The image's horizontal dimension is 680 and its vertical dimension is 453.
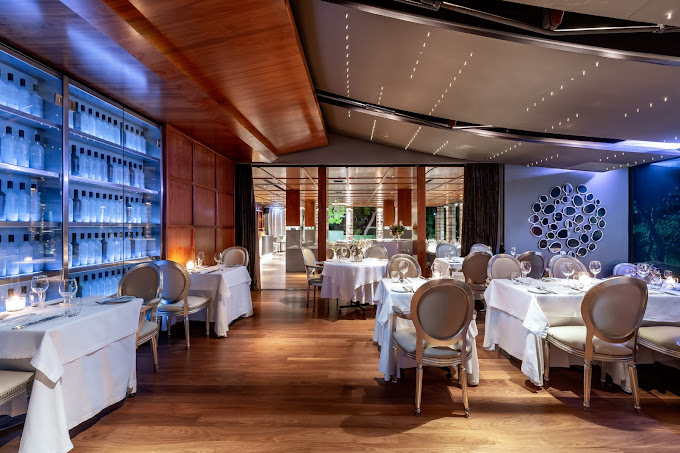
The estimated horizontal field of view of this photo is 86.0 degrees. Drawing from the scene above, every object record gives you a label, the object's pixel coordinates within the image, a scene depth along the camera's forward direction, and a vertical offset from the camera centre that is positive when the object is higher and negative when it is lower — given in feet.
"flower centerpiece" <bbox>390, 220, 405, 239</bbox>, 29.96 -0.41
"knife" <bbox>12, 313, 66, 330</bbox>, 7.00 -1.93
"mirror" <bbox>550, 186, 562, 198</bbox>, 27.32 +2.42
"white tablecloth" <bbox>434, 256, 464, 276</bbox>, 21.02 -2.24
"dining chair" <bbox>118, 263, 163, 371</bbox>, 11.52 -1.94
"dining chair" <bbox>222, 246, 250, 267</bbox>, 20.34 -1.68
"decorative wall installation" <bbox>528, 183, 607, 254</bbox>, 27.32 +0.33
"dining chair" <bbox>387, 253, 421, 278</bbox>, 14.70 -1.65
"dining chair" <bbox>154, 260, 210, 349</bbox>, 13.82 -2.48
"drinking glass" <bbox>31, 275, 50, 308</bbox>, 8.41 -1.37
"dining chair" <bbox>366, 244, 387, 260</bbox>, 22.81 -1.69
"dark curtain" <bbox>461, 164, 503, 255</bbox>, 27.04 +1.84
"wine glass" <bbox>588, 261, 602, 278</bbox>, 13.16 -1.55
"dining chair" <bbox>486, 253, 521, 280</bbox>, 16.47 -1.92
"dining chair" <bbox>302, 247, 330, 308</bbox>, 21.11 -2.42
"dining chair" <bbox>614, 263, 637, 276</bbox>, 15.23 -1.91
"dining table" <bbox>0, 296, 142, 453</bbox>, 6.75 -2.96
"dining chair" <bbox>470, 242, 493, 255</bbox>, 23.81 -1.49
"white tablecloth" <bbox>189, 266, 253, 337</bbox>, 15.55 -2.96
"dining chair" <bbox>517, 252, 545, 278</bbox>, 19.29 -2.03
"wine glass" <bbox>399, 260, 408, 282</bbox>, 14.07 -1.59
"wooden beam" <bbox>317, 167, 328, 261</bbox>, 27.14 +0.95
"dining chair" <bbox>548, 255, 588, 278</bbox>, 15.80 -1.82
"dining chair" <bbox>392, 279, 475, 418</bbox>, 8.81 -2.38
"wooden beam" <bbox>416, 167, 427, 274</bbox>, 27.20 +0.70
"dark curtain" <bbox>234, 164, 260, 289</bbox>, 26.73 +0.66
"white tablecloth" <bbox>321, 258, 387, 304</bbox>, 19.43 -2.95
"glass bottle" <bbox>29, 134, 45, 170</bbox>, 10.31 +2.07
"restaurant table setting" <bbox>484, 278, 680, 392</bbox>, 10.66 -2.84
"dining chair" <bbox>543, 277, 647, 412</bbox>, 9.15 -2.50
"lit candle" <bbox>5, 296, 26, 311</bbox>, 8.34 -1.76
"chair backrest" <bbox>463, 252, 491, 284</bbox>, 19.07 -2.11
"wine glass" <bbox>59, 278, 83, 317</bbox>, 8.36 -1.52
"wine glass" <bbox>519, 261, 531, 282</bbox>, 13.35 -1.58
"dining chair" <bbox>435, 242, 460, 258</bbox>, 25.36 -1.69
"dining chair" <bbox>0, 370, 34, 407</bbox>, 6.57 -2.90
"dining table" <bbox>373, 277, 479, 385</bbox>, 10.65 -3.13
